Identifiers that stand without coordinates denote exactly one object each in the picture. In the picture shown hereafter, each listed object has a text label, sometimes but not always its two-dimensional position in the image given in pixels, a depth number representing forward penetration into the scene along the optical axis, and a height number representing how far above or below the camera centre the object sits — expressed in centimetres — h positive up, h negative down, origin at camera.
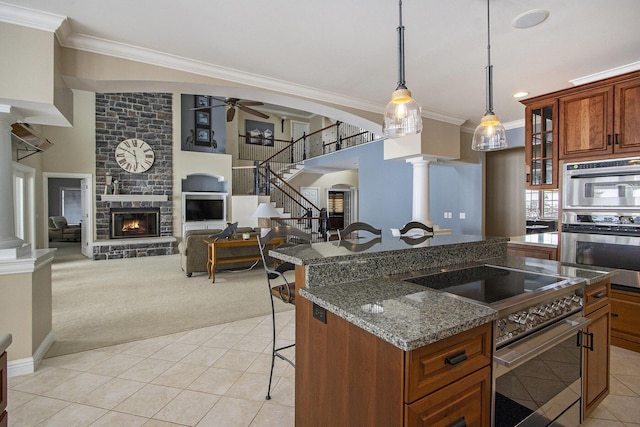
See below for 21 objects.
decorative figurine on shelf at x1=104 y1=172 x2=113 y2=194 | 746 +63
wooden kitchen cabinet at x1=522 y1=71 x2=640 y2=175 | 282 +82
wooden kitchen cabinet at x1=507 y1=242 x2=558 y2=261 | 327 -45
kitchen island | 102 -49
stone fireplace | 743 +70
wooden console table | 519 -72
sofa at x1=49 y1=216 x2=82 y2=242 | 993 -65
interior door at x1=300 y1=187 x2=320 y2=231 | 1095 +60
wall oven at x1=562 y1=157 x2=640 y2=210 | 275 +22
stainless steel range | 127 -57
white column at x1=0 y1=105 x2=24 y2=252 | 238 +19
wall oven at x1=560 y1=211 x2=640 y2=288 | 273 -30
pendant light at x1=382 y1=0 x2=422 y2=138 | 194 +62
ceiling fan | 628 +214
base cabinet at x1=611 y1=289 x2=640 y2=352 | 269 -95
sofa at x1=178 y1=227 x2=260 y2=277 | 541 -73
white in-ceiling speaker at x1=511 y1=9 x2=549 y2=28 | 220 +136
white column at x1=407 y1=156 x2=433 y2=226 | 493 +32
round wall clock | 766 +136
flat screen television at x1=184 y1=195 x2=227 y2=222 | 844 +7
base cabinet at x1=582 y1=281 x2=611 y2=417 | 175 -80
